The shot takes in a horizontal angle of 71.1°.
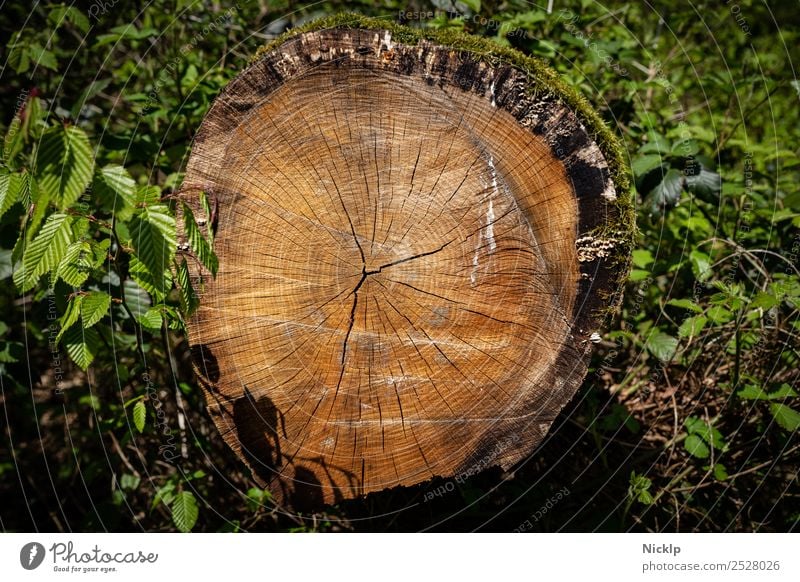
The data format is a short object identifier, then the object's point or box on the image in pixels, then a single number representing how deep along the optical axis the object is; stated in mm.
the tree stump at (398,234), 1697
